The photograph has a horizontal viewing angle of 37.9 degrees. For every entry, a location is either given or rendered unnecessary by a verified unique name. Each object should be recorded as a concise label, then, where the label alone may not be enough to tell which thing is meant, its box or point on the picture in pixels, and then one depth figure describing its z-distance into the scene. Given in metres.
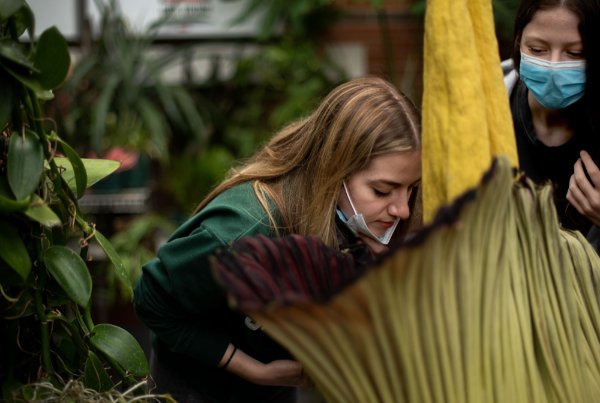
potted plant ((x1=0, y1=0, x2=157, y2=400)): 0.90
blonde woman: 1.20
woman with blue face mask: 1.28
